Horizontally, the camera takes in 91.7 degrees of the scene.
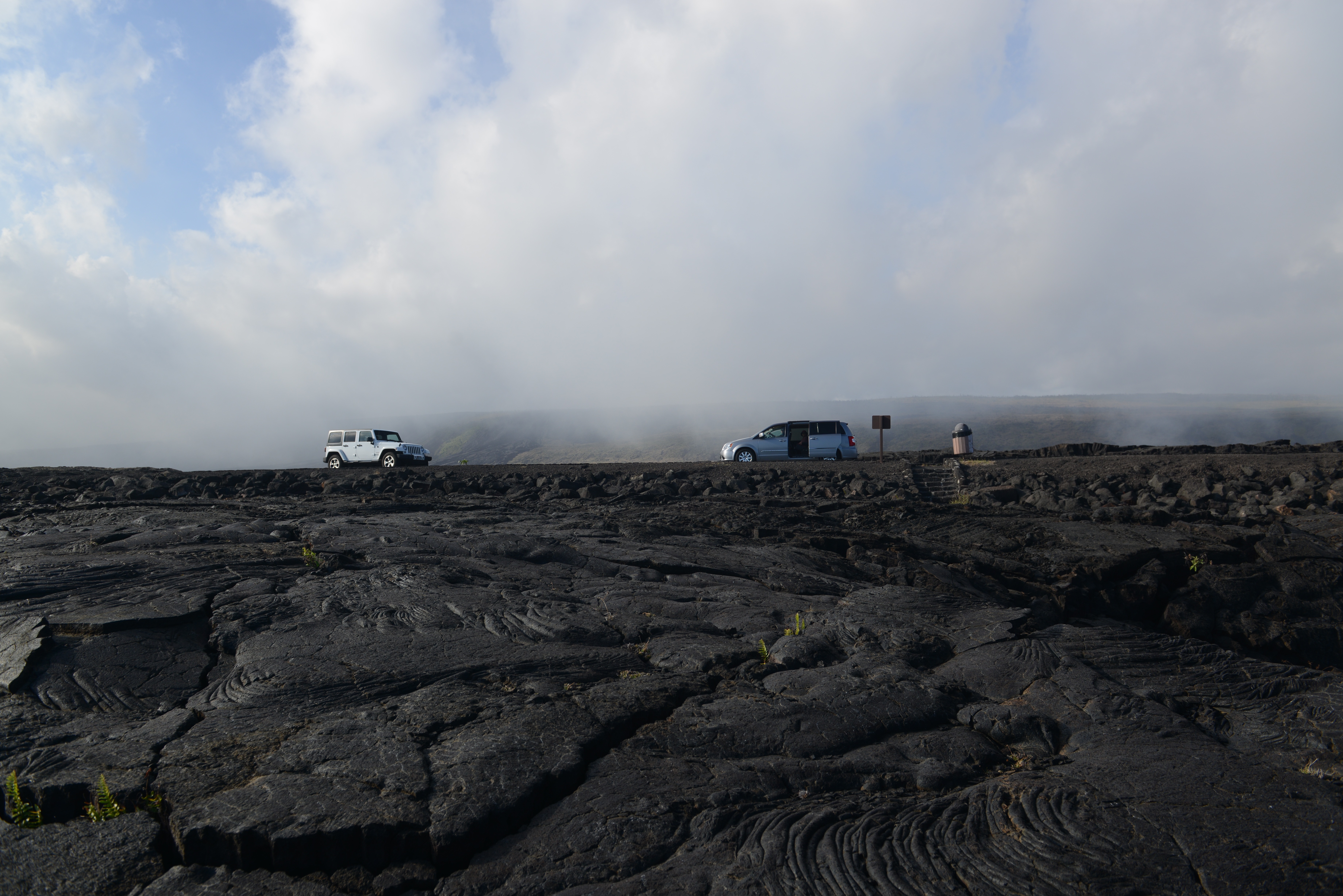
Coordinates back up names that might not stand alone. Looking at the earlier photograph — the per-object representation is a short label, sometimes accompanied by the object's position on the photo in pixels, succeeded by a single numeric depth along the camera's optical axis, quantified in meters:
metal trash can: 25.05
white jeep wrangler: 30.55
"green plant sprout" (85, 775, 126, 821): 3.91
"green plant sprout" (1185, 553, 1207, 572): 10.19
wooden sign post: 25.38
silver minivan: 26.94
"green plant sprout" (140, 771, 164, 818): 3.93
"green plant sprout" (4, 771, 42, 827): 3.89
